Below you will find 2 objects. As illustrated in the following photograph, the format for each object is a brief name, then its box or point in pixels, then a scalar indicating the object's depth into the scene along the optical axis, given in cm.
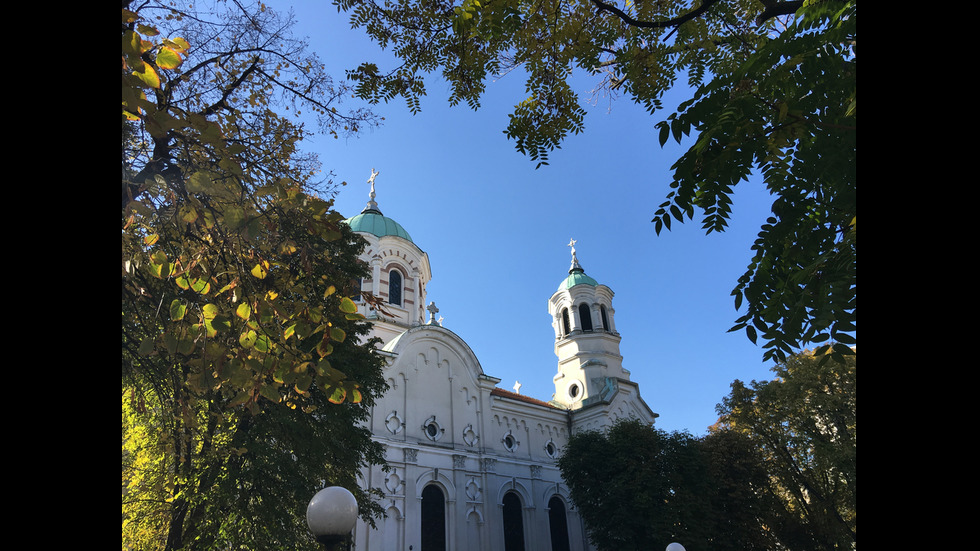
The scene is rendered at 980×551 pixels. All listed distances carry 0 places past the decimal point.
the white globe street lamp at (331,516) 584
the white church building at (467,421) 2233
